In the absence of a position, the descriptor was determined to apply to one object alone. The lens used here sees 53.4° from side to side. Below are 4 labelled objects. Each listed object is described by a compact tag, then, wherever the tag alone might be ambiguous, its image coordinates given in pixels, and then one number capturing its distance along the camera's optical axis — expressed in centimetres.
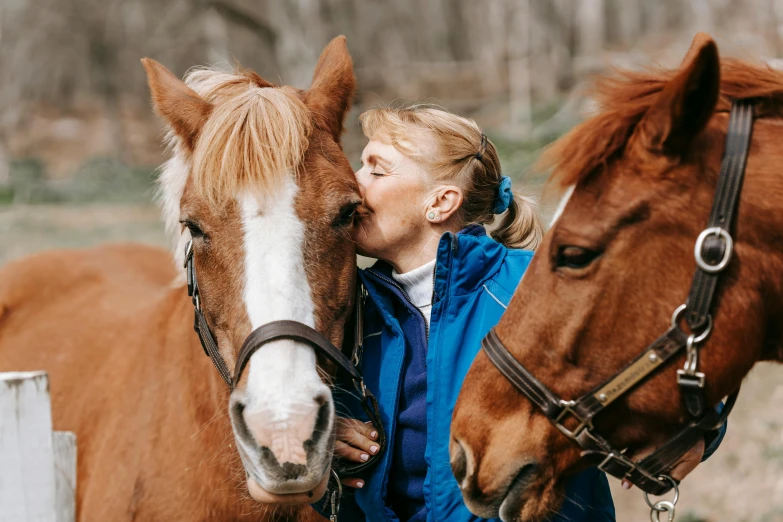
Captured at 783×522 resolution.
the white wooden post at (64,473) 223
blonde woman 231
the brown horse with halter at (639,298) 176
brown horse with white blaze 202
